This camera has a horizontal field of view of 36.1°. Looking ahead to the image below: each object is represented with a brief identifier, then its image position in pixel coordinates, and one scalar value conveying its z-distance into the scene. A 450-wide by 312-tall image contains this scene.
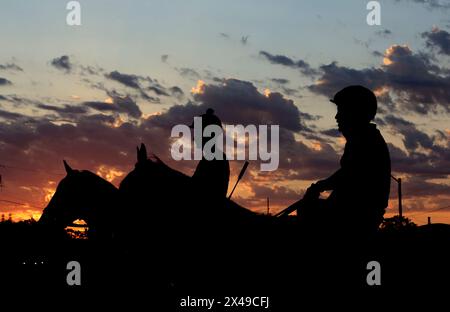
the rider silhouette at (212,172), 11.74
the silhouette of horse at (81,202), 11.20
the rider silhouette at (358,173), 7.61
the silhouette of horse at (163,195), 10.09
